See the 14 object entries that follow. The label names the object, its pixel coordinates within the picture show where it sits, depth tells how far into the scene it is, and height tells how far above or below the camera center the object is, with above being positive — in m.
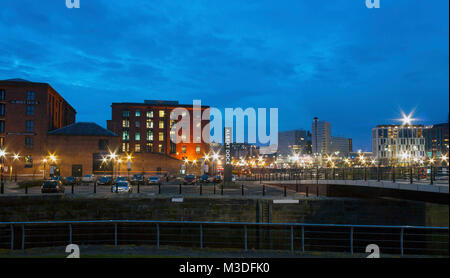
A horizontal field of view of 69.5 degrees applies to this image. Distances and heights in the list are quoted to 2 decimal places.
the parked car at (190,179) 43.75 -2.91
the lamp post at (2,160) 55.56 -0.39
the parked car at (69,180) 41.62 -2.92
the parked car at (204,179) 47.03 -3.11
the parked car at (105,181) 40.62 -2.92
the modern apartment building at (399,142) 175.50 +9.25
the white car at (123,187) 30.46 -2.78
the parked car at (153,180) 43.88 -3.05
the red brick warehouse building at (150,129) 91.31 +8.18
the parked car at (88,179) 47.74 -3.15
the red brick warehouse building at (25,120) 59.00 +7.01
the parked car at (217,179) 46.72 -3.15
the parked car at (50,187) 27.88 -2.52
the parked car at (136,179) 44.31 -2.95
